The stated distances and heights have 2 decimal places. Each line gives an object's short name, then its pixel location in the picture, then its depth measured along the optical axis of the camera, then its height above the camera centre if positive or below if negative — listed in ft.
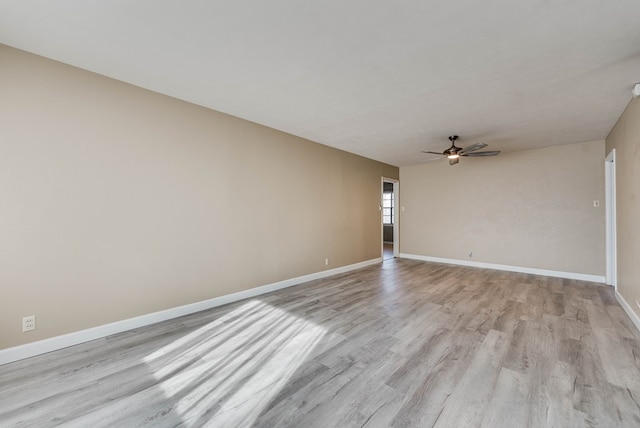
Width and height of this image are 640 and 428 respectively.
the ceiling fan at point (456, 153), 14.83 +3.50
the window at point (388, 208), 36.63 +1.02
